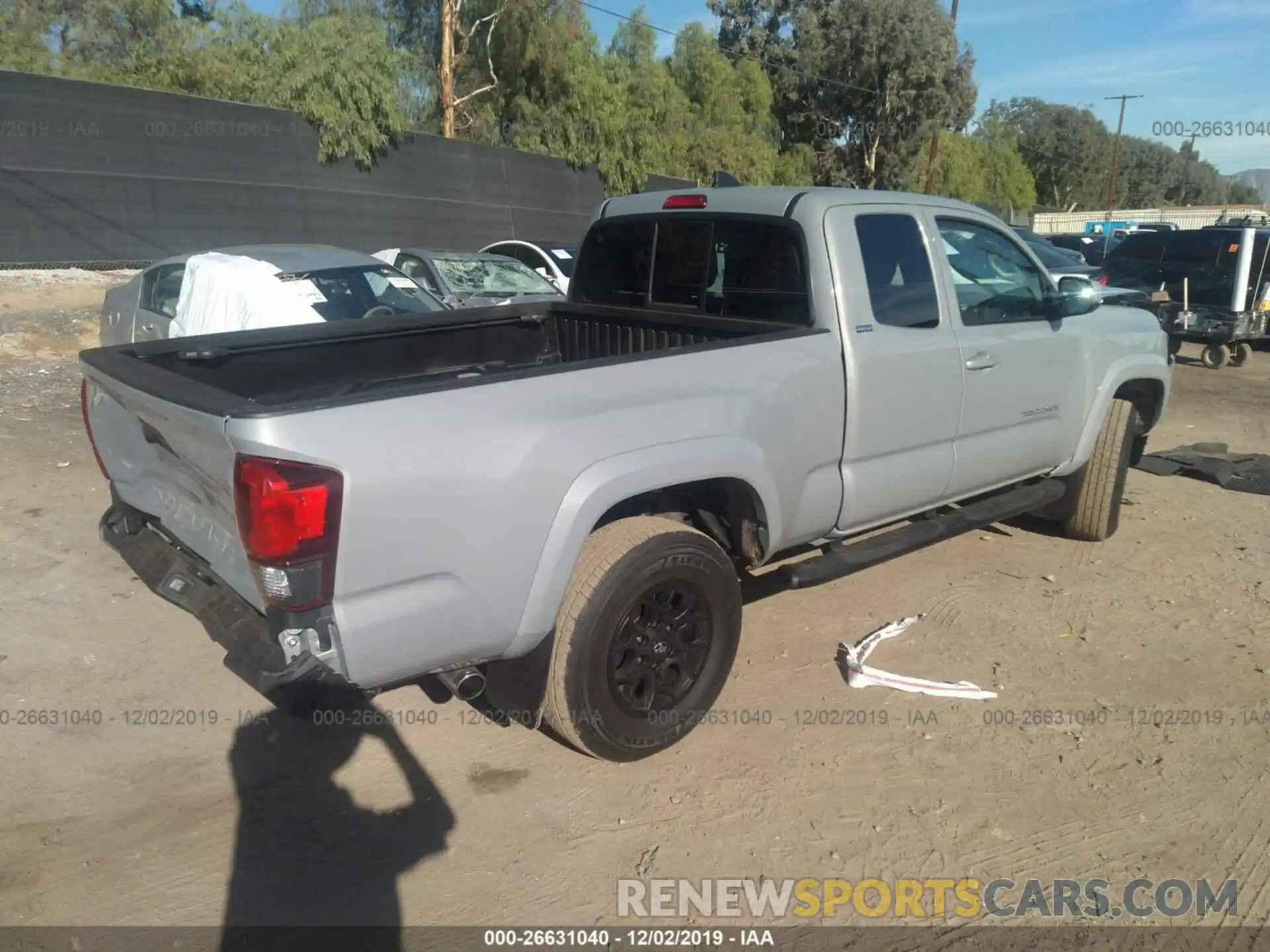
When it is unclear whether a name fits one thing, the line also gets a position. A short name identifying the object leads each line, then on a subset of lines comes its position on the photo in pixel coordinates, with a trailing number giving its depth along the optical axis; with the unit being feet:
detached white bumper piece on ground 13.24
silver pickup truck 8.63
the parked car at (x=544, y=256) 42.04
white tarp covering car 22.71
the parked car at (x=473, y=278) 31.48
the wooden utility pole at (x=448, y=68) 63.41
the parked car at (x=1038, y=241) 56.49
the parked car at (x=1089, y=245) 80.48
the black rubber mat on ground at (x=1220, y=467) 22.70
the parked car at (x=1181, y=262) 40.22
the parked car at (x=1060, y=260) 49.70
